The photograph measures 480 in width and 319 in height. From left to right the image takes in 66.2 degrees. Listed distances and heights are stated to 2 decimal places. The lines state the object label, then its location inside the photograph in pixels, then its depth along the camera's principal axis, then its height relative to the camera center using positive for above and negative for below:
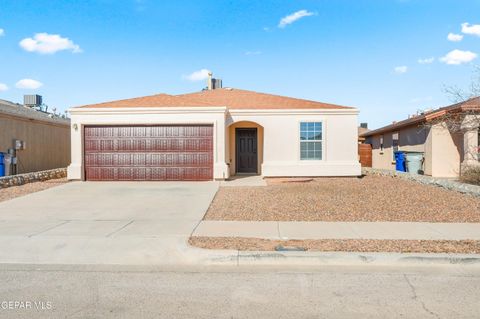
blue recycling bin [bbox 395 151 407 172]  18.94 -0.55
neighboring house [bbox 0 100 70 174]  16.72 +0.75
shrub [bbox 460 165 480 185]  13.02 -0.88
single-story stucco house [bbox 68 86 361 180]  15.83 +0.49
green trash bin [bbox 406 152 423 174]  17.52 -0.56
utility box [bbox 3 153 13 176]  15.68 -0.40
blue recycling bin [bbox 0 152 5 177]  15.42 -0.60
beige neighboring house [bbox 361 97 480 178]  14.98 +0.40
